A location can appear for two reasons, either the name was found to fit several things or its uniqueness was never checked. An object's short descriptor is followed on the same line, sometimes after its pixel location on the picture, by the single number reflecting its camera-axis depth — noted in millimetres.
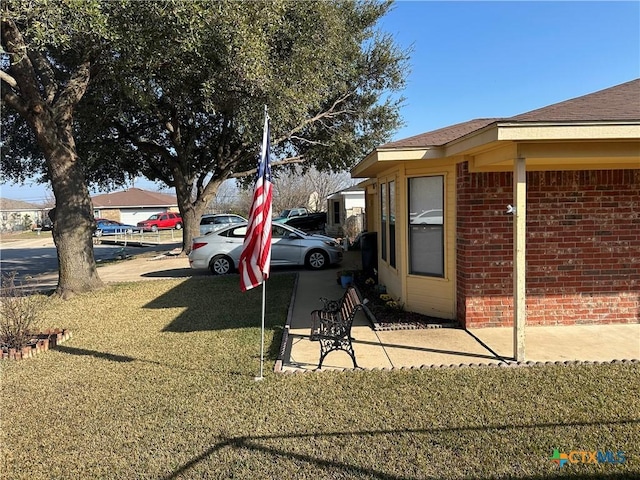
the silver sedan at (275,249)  12688
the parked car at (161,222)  42219
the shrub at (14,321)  5930
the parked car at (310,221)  28125
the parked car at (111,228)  38538
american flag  4676
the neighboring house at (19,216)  53812
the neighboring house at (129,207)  54250
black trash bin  10452
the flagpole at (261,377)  4673
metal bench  4895
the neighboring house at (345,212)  21388
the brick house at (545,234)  5973
